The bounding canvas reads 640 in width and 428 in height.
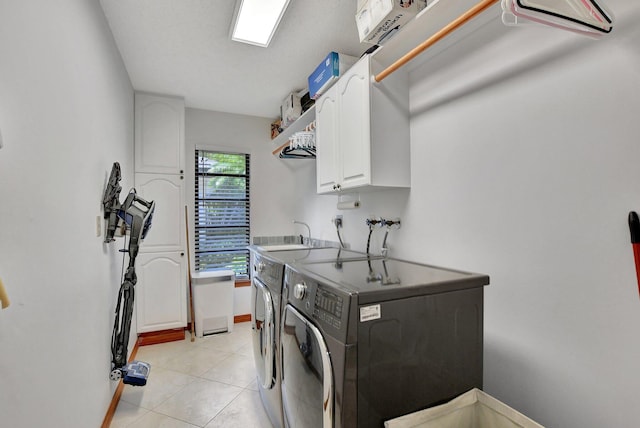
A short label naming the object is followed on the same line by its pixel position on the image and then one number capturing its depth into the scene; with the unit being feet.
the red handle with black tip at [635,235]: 2.95
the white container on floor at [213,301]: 11.05
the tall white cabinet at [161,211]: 10.47
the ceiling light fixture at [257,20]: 5.90
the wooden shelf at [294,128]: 9.09
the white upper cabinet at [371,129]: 5.90
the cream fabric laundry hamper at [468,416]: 3.27
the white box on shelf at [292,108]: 10.09
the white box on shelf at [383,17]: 4.69
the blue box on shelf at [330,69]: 7.05
